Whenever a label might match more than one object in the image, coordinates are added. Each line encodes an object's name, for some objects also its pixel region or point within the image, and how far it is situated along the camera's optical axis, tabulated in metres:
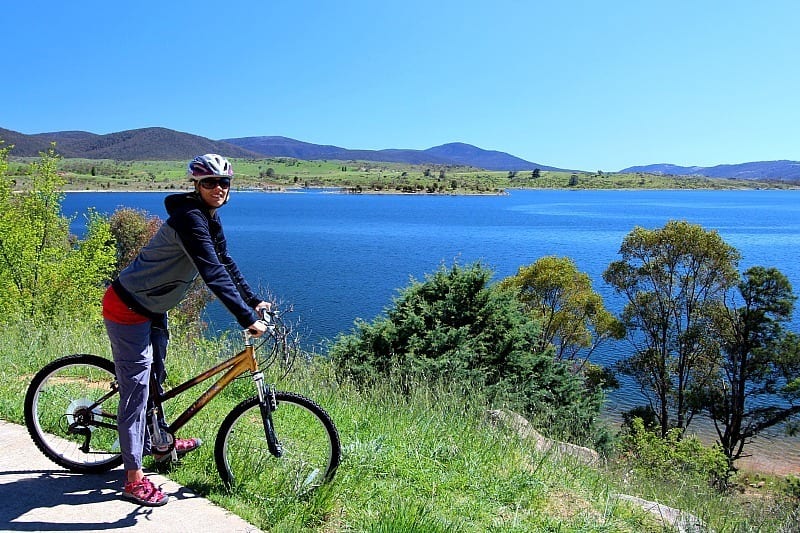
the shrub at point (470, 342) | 14.35
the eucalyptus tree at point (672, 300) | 31.23
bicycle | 4.40
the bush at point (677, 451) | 18.20
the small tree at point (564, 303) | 33.16
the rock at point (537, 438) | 7.00
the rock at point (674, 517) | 4.88
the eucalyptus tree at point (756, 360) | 28.88
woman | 3.92
